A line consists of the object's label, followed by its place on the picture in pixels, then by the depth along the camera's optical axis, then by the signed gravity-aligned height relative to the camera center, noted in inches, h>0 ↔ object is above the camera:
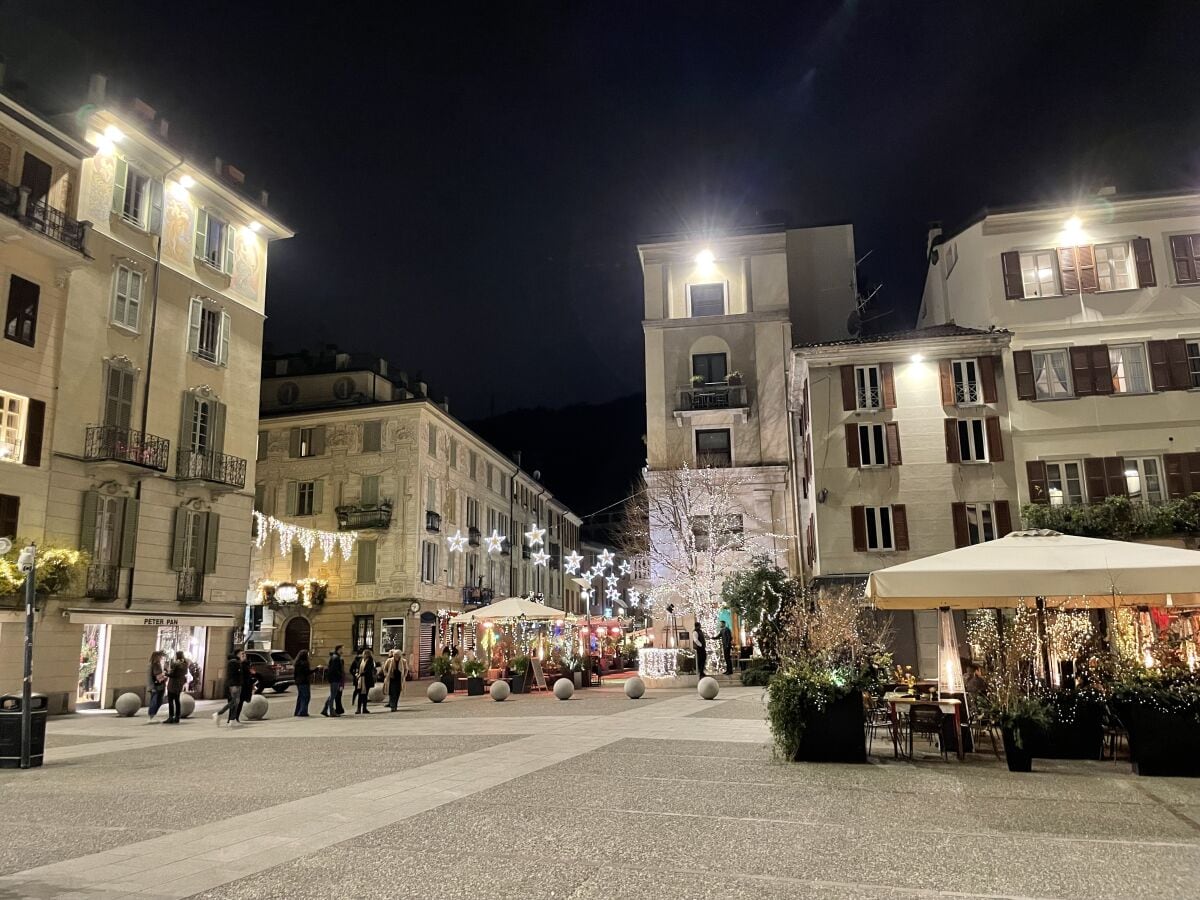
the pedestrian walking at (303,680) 776.3 -48.4
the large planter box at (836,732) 424.2 -54.2
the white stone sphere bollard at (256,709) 751.7 -70.3
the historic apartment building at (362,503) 1521.9 +212.2
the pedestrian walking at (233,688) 711.7 -49.9
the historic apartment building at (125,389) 826.2 +247.6
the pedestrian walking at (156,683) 760.3 -49.4
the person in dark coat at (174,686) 738.8 -49.6
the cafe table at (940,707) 433.7 -45.7
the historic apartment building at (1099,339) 1049.5 +329.7
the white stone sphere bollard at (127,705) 796.0 -69.4
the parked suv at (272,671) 1111.0 -57.5
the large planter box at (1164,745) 379.2 -55.8
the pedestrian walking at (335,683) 781.9 -51.8
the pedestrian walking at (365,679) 819.4 -51.1
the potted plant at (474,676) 1027.9 -62.4
